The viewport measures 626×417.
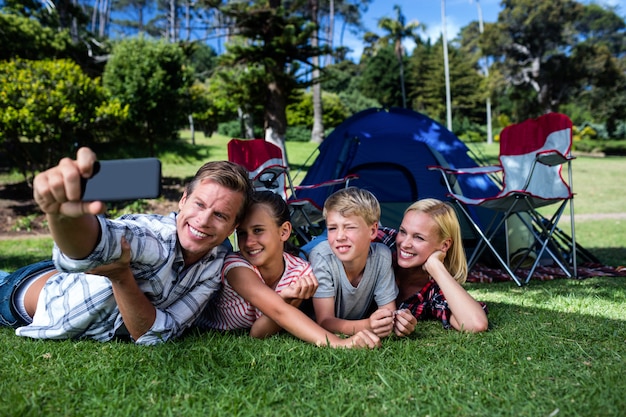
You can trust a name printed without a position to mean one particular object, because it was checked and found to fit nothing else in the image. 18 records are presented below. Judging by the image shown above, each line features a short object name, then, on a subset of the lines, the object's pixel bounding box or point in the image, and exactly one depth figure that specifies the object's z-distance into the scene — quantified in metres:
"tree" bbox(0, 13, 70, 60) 11.36
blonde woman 2.15
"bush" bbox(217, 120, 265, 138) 24.48
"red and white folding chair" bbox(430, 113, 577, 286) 3.82
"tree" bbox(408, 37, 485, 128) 30.83
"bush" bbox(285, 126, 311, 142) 23.64
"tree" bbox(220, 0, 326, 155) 10.20
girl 1.89
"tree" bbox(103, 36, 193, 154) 10.78
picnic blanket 3.92
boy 2.12
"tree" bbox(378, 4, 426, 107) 31.94
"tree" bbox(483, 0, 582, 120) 23.45
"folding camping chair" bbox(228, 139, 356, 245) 4.01
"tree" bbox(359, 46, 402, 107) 32.31
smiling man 1.70
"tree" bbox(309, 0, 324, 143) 21.07
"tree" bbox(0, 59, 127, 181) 8.22
